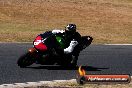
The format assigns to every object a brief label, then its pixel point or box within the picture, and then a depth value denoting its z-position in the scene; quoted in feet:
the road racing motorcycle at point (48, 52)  56.12
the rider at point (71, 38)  56.95
